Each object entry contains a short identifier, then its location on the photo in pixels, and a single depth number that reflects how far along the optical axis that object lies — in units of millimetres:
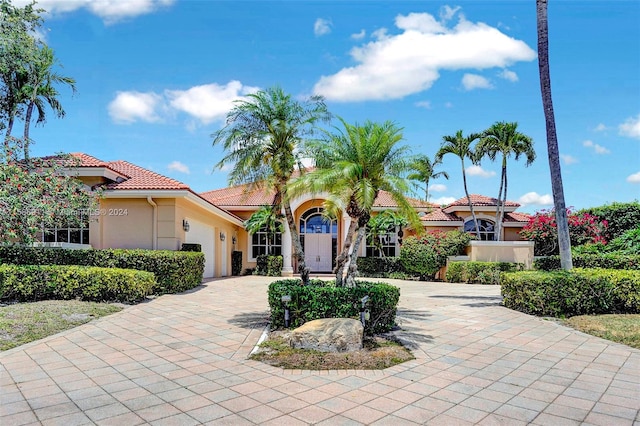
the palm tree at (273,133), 9484
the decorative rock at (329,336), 6926
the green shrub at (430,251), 21906
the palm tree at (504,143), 22250
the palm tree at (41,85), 16719
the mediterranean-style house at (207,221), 15469
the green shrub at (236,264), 23750
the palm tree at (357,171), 8711
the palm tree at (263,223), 22625
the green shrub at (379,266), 23266
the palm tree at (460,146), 23266
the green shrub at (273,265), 23172
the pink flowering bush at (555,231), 18656
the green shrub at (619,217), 18953
